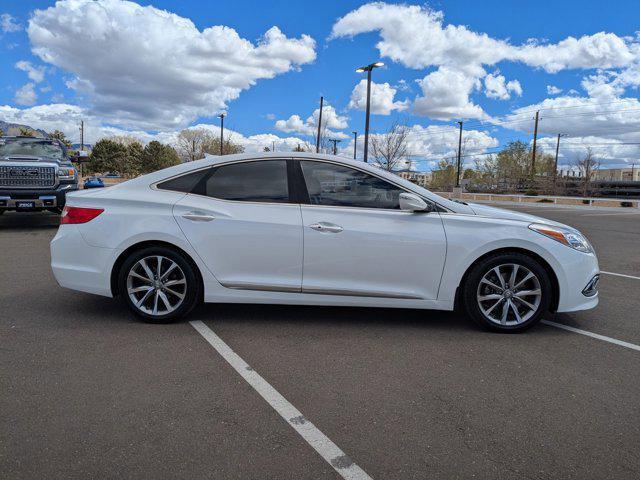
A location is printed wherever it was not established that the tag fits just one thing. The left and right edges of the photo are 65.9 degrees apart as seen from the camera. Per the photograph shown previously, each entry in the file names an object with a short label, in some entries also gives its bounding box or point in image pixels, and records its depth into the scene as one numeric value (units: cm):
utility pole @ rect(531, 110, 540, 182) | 5100
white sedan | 428
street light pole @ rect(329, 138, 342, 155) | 4171
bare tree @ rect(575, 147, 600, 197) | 5153
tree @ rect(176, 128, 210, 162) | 6066
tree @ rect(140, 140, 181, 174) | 9145
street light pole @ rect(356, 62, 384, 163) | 2227
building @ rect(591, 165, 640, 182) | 11831
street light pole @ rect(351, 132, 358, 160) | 4884
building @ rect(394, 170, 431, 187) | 15382
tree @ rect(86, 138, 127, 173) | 9262
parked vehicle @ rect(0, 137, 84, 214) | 1105
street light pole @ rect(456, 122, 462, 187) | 4781
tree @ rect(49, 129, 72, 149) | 9206
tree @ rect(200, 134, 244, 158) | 5126
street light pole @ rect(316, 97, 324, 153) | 3278
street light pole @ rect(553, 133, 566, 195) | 5056
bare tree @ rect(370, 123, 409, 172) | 3753
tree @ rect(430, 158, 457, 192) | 8581
